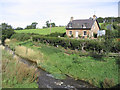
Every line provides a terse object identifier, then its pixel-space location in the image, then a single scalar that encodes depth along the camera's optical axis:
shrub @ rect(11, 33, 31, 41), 47.46
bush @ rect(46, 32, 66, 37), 44.12
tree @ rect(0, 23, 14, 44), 51.86
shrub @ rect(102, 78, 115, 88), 11.65
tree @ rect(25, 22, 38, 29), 106.40
